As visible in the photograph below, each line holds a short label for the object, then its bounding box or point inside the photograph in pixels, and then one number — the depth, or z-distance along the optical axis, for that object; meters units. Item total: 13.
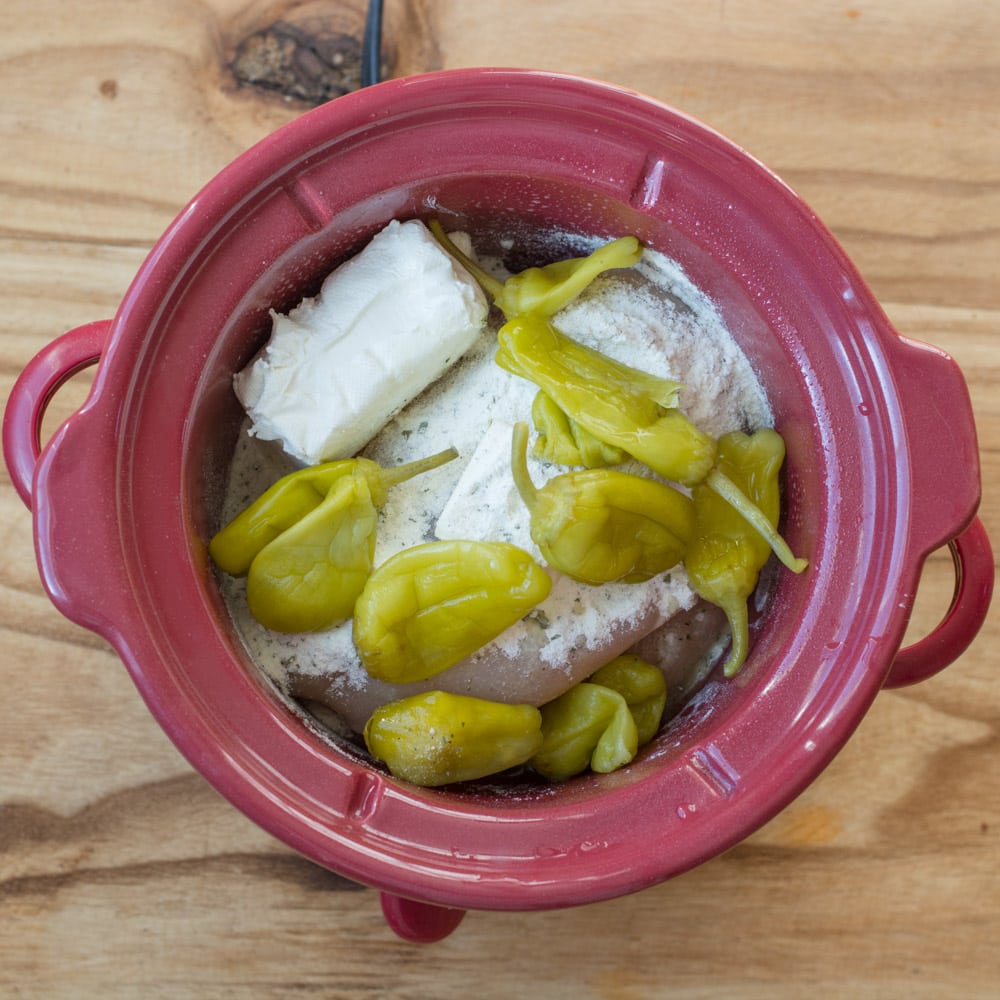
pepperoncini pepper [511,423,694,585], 0.82
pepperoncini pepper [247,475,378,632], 0.84
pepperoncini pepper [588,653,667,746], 0.91
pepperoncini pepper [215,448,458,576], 0.87
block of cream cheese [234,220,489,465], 0.88
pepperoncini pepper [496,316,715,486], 0.83
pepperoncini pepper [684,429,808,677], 0.88
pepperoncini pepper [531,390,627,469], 0.85
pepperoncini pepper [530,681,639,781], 0.87
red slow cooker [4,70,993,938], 0.76
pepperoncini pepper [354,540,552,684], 0.83
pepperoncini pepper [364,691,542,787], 0.83
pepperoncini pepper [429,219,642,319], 0.88
